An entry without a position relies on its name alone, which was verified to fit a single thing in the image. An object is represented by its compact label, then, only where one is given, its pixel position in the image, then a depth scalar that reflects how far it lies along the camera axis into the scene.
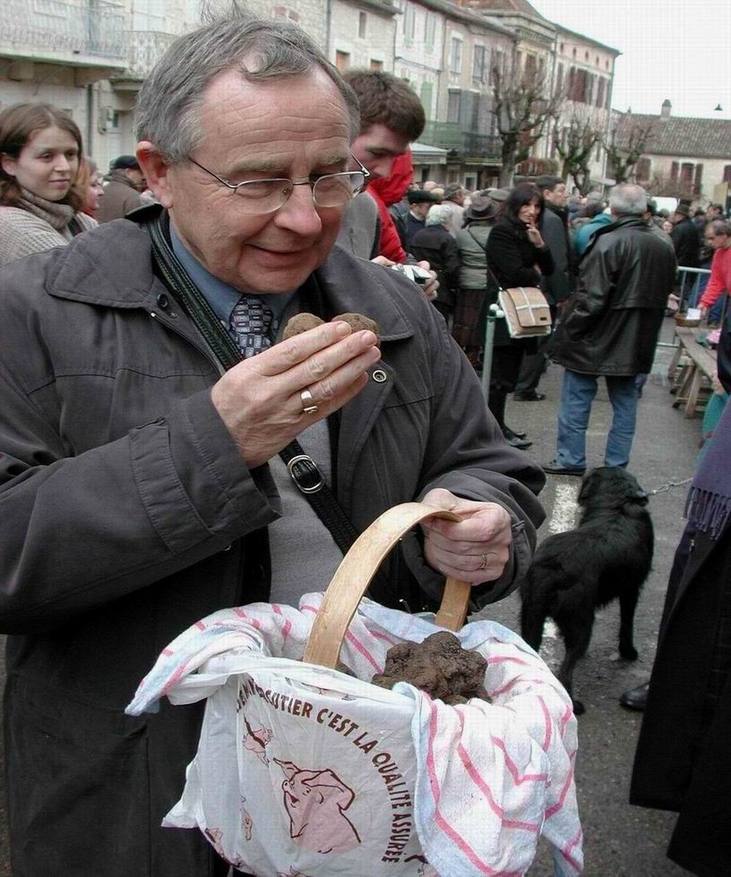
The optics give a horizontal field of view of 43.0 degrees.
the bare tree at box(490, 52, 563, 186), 44.34
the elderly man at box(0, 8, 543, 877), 1.21
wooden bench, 8.57
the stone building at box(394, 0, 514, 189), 37.41
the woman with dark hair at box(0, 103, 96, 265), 3.53
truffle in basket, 1.20
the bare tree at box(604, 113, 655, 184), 57.53
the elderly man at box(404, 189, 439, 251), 10.05
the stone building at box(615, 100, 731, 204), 68.00
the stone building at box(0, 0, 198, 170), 19.22
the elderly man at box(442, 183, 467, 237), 11.18
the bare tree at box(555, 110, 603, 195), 51.31
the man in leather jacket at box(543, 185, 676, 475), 6.45
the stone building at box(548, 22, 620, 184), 53.53
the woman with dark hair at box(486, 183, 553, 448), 7.39
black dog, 3.69
